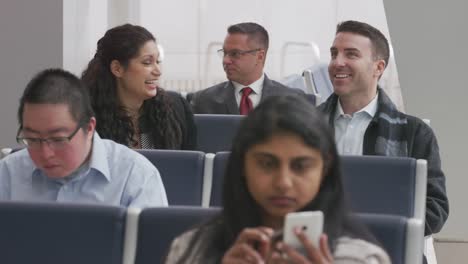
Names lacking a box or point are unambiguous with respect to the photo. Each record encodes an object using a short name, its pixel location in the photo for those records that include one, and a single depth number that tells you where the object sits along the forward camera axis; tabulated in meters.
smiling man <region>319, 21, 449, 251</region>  6.36
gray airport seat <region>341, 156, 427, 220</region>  5.56
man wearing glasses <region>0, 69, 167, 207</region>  4.81
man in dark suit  9.17
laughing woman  7.27
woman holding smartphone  3.37
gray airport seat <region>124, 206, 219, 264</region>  4.18
